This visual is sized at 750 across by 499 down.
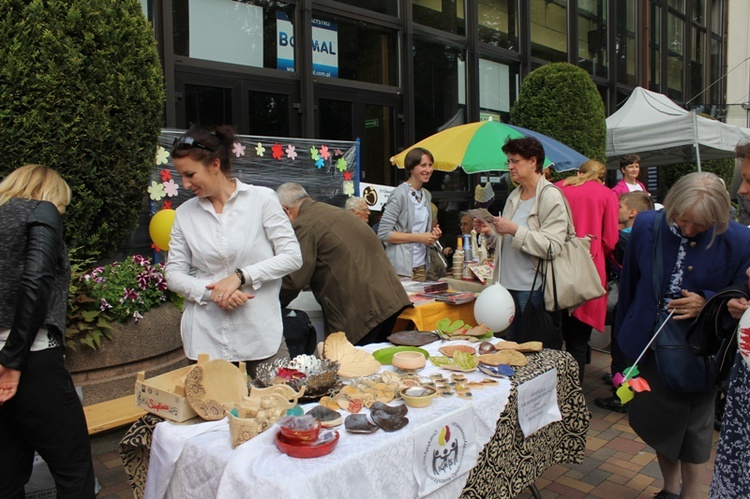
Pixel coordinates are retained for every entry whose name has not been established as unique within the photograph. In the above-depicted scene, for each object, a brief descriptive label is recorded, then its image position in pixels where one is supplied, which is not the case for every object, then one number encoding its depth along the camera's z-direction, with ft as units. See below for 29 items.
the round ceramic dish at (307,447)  5.85
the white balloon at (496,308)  10.64
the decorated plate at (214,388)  6.78
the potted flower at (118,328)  12.53
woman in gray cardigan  15.90
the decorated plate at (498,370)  8.45
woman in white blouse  8.32
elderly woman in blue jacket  8.43
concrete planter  12.59
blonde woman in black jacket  7.20
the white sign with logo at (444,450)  6.65
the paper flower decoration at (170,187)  15.83
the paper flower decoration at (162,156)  15.60
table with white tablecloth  5.66
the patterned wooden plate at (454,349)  9.27
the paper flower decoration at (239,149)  17.21
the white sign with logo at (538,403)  8.37
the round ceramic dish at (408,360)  8.51
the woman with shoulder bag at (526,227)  11.71
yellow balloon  14.64
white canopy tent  29.01
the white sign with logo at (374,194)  20.29
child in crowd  14.96
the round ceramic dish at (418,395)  7.21
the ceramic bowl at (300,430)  5.87
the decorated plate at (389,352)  9.09
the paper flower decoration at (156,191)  15.47
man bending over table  11.61
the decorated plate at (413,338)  9.91
